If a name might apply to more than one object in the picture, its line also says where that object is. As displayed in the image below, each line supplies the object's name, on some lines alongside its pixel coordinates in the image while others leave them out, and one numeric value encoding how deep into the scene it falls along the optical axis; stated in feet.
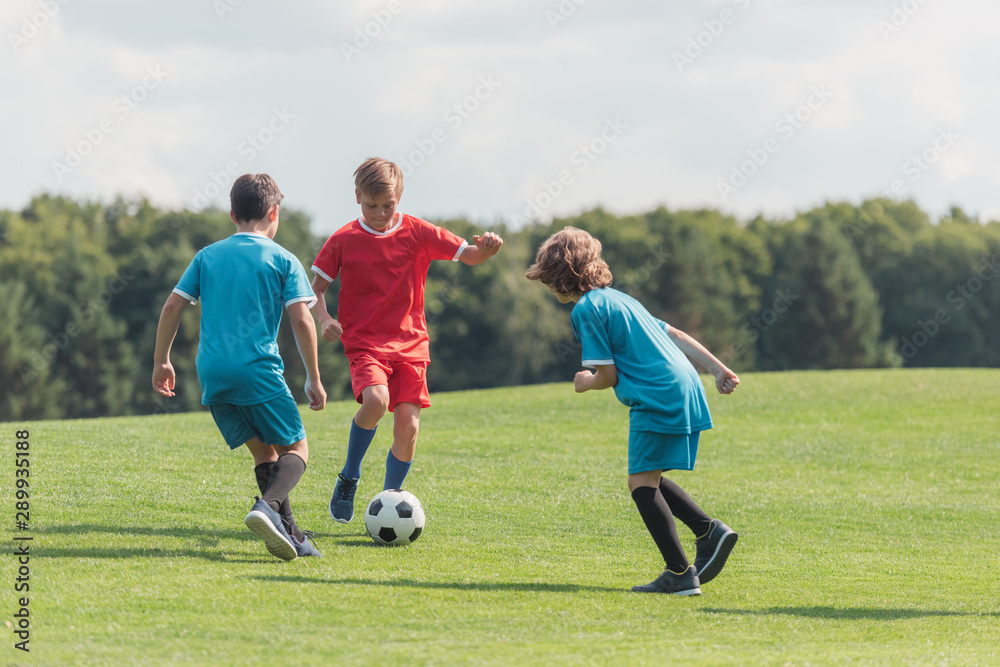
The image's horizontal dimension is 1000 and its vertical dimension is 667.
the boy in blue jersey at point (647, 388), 33.17
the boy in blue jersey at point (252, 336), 34.60
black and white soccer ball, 39.45
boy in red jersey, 40.55
